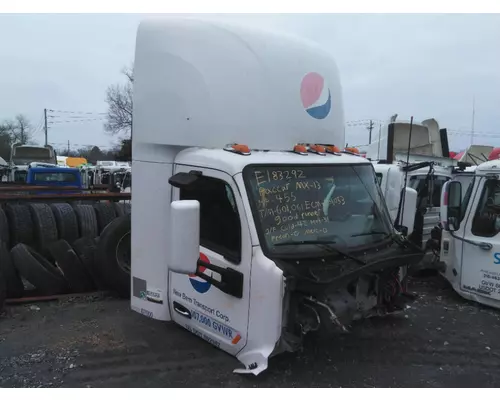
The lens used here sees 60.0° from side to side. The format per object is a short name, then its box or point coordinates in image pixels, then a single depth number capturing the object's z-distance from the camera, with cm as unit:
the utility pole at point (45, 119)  5481
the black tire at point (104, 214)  691
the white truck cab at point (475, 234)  564
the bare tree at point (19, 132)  5203
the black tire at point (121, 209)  710
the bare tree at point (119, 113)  3114
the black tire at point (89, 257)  550
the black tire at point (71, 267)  548
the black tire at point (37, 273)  527
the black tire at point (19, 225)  627
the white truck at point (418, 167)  748
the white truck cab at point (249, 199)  334
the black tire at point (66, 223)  652
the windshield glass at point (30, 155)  2159
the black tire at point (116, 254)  524
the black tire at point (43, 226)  635
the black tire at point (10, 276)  521
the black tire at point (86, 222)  669
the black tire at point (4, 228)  608
